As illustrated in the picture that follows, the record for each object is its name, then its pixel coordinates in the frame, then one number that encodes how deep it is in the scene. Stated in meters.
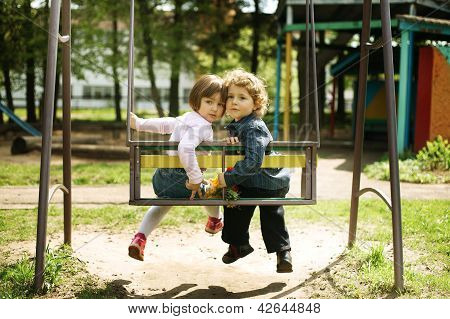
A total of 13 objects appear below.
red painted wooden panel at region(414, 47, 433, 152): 9.64
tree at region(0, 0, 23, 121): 14.42
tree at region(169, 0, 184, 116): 16.97
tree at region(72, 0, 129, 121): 15.77
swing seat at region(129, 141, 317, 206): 3.27
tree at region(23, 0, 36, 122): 15.89
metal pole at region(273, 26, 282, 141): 12.26
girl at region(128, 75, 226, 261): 3.37
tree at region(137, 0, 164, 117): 16.45
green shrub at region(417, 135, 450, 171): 7.93
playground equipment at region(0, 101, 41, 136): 11.91
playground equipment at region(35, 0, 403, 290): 3.28
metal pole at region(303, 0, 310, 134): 3.89
